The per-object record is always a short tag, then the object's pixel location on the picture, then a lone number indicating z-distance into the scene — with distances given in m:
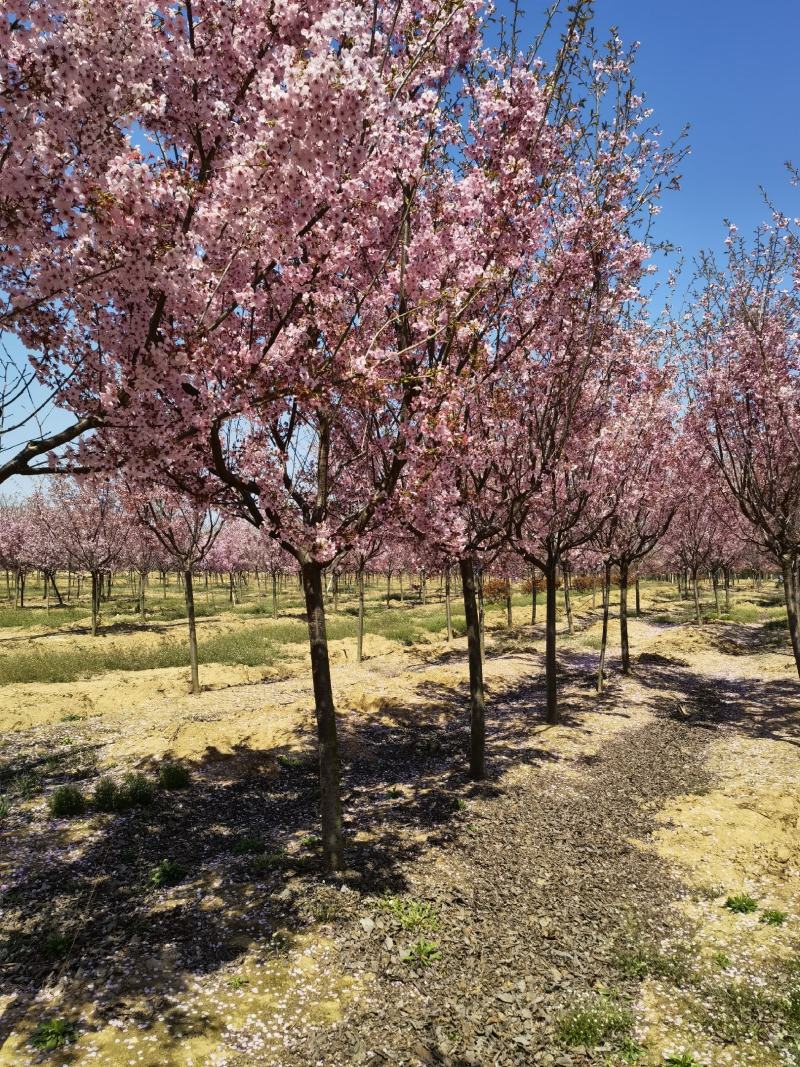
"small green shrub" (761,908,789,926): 7.64
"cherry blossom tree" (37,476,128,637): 37.31
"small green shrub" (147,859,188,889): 8.13
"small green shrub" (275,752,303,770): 13.38
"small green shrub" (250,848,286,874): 8.51
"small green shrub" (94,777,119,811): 10.77
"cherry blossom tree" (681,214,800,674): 15.06
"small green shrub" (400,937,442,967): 6.74
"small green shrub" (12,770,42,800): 11.60
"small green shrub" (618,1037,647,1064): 5.50
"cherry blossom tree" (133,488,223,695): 17.62
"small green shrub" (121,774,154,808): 11.01
